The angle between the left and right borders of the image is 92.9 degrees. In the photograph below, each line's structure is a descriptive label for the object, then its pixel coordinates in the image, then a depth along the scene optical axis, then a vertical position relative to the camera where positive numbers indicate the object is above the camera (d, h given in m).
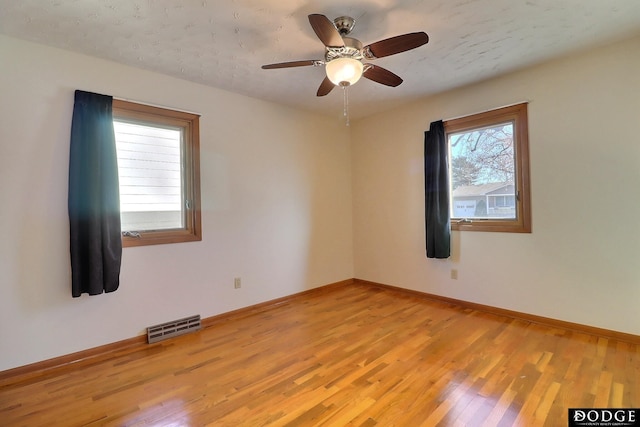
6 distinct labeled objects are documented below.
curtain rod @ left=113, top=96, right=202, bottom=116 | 2.62 +1.04
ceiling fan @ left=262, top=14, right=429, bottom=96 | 1.81 +1.04
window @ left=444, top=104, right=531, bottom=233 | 3.04 +0.41
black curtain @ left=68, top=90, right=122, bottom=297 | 2.37 +0.17
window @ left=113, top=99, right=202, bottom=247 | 2.71 +0.42
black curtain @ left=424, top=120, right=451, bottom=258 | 3.52 +0.16
